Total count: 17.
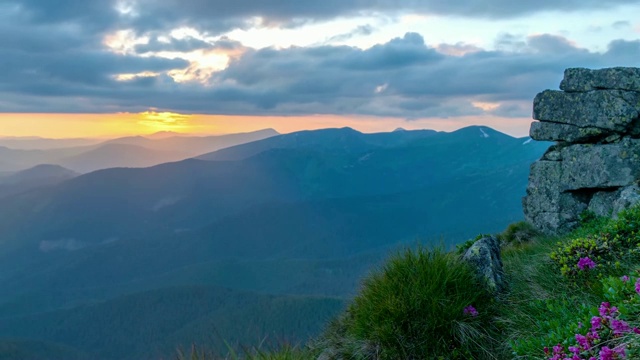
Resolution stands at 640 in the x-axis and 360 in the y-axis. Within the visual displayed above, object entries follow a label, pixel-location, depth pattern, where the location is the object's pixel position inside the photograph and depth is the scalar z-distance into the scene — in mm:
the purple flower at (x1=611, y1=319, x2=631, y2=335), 6059
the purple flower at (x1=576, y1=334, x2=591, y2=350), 6209
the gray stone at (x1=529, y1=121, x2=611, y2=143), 19297
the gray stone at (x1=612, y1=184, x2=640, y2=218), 13586
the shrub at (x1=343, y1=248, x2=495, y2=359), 9047
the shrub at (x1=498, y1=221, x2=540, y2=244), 19239
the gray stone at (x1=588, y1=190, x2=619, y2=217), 17562
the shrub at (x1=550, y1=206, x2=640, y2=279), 9797
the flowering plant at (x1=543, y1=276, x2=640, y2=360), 5754
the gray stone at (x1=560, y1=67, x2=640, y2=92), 19031
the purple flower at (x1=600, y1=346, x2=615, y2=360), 5680
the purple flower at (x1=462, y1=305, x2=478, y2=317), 9461
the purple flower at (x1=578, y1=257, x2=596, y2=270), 9867
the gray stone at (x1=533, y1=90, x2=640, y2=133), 18484
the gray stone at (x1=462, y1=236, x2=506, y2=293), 10633
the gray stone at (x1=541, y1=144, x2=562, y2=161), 20281
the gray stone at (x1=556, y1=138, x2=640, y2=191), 17656
